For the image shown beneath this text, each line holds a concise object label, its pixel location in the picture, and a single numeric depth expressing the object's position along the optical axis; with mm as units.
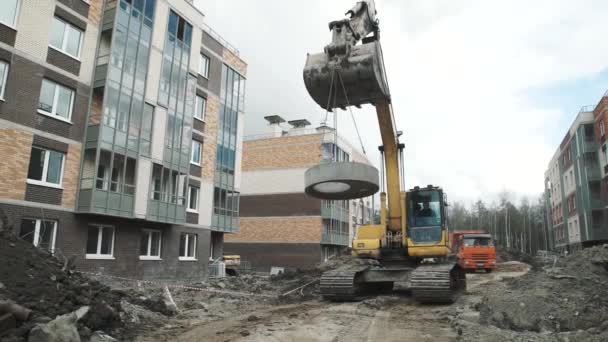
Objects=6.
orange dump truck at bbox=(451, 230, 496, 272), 29875
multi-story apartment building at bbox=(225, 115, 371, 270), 43281
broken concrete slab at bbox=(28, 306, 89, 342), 6699
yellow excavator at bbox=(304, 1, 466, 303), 10766
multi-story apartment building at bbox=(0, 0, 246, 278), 16609
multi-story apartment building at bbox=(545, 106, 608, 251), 41344
